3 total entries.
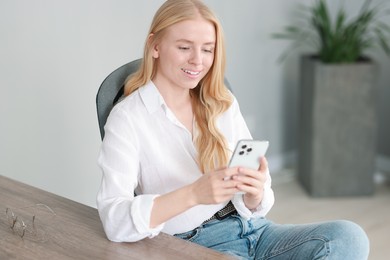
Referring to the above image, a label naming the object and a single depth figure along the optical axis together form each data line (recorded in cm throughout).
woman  201
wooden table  179
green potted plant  366
